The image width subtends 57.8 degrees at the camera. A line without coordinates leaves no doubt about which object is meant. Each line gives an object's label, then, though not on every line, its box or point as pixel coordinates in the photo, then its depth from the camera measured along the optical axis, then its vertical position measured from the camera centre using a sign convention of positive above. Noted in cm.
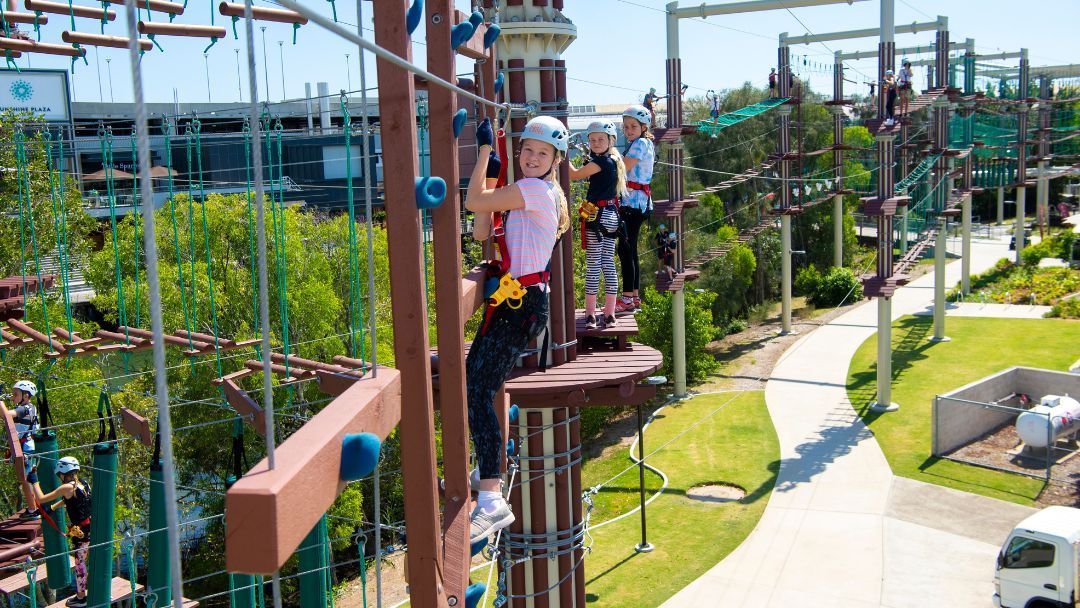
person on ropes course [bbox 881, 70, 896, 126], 2089 +241
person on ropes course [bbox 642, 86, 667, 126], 1677 +204
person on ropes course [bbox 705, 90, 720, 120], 2489 +286
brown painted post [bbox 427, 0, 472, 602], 393 -34
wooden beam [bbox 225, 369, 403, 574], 212 -60
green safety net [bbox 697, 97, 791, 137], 2373 +254
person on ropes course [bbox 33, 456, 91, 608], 858 -248
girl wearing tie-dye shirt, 945 +16
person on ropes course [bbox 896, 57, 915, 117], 2147 +276
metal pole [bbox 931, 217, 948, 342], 2653 -204
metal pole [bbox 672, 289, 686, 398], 2358 -291
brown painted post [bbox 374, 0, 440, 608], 330 -30
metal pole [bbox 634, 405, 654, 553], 1566 -530
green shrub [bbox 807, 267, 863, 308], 3369 -267
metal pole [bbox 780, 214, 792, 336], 2841 -148
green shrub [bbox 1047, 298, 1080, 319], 2772 -304
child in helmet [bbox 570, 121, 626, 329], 836 +9
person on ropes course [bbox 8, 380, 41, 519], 961 -174
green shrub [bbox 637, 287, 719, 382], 2527 -294
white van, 1266 -472
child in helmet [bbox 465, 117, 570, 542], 516 -36
